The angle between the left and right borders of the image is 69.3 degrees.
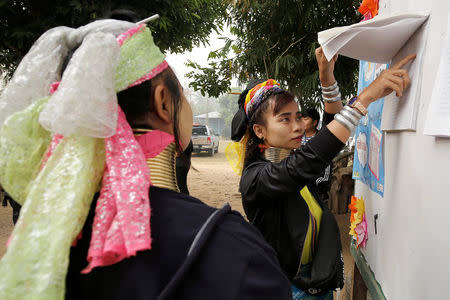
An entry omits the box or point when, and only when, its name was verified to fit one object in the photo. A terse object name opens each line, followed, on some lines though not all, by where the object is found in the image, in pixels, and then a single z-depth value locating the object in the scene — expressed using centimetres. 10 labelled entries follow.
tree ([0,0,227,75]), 451
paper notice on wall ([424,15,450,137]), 92
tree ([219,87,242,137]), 4709
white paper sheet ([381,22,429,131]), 114
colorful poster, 162
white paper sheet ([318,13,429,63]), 114
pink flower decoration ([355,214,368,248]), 188
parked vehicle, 1847
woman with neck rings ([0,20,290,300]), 63
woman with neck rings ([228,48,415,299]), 145
